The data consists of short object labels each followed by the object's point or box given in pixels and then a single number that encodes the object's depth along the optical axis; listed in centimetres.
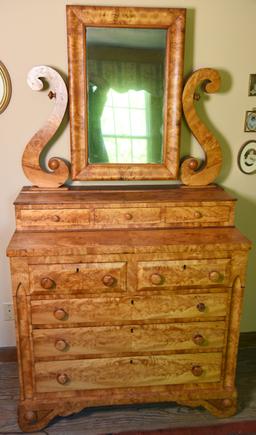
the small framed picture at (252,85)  203
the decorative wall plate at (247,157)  213
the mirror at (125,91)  183
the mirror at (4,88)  188
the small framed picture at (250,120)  209
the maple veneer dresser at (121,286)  168
